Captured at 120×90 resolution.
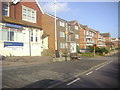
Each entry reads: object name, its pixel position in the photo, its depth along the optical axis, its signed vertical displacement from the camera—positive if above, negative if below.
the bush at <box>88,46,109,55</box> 27.40 -1.48
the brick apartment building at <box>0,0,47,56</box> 11.54 +2.37
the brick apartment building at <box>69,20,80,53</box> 27.40 +3.06
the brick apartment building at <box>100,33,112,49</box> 60.82 +6.12
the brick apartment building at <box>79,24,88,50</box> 34.70 +3.16
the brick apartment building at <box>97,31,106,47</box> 44.16 +2.43
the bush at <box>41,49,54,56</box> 16.04 -1.33
